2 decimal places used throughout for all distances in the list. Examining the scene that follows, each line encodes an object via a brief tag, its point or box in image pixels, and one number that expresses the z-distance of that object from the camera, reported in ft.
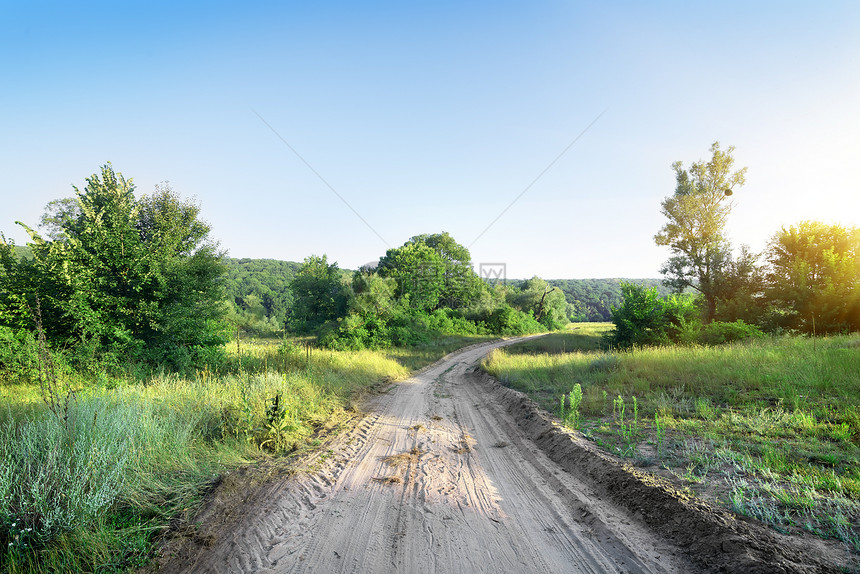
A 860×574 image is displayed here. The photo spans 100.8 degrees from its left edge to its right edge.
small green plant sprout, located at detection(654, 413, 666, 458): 18.84
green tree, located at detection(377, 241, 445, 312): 136.98
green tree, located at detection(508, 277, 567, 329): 206.80
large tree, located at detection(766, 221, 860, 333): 55.77
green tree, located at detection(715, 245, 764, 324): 69.77
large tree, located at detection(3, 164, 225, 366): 32.24
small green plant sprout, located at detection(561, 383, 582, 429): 24.64
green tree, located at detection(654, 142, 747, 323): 90.12
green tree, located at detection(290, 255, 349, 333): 133.08
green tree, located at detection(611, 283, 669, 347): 70.13
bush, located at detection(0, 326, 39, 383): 29.17
